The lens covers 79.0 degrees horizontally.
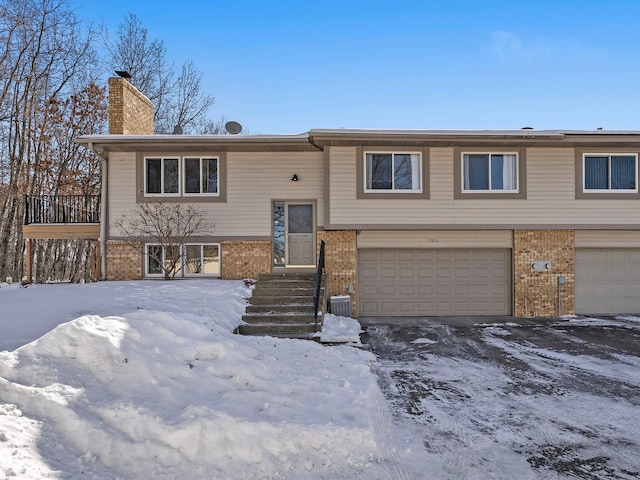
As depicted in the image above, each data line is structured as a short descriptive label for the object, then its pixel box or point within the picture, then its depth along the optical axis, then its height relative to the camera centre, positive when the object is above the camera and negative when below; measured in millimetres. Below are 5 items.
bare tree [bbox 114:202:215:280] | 11203 +413
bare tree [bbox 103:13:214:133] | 22547 +10728
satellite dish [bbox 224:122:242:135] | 12738 +3782
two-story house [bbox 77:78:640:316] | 11188 +838
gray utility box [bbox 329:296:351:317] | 10750 -1779
